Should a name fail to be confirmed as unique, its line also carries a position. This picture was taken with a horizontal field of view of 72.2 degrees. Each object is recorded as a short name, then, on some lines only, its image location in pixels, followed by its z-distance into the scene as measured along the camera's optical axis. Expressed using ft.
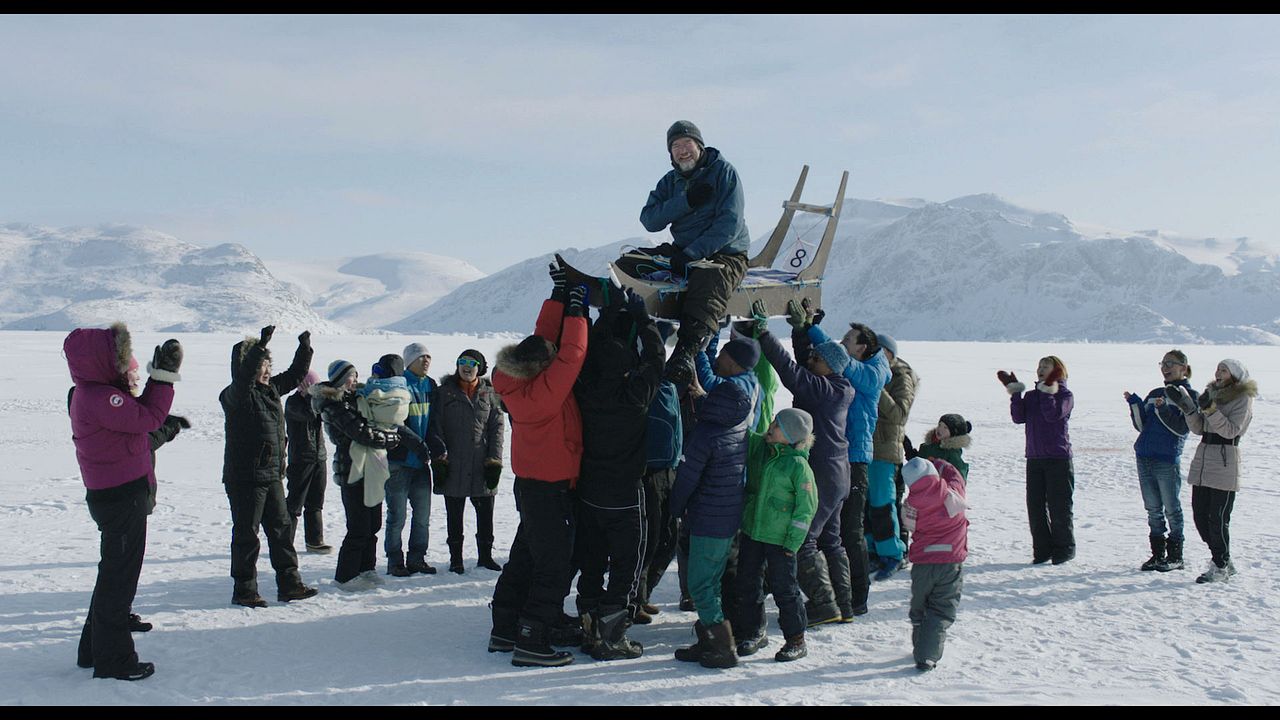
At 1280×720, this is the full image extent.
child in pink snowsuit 16.43
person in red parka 16.38
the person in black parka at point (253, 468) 19.34
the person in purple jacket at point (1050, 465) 24.58
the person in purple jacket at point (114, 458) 15.08
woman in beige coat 22.29
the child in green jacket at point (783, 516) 16.60
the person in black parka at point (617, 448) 16.84
